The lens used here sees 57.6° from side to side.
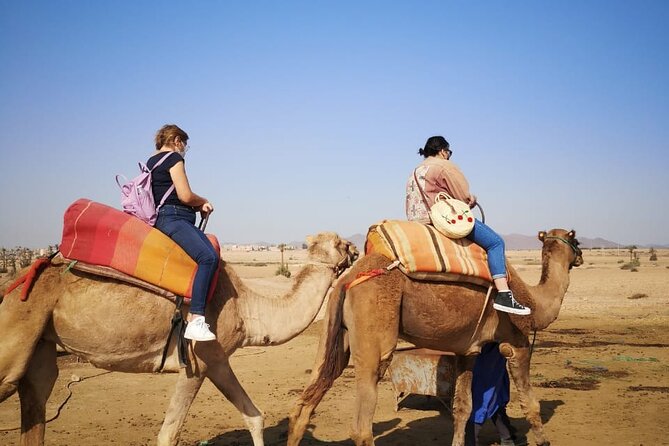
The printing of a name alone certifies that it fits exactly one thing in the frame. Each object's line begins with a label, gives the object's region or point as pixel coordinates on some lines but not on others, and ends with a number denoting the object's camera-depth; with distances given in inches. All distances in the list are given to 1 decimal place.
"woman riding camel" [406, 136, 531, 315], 247.0
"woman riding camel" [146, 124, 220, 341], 213.2
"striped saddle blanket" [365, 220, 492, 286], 230.4
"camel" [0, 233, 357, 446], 202.1
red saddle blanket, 211.3
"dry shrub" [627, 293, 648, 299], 986.7
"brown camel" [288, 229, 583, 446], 220.7
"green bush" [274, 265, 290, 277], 1593.3
